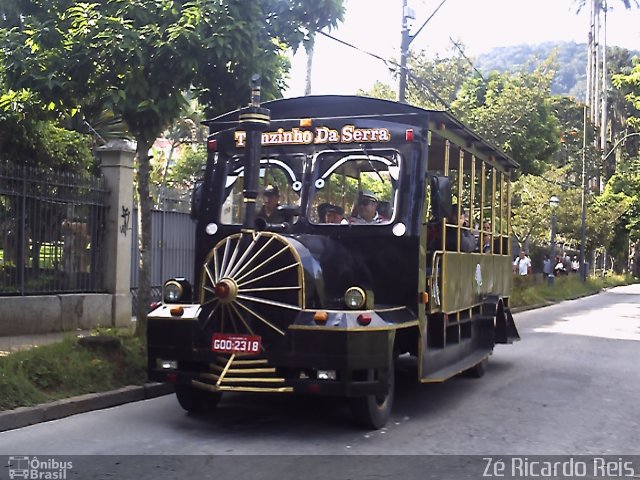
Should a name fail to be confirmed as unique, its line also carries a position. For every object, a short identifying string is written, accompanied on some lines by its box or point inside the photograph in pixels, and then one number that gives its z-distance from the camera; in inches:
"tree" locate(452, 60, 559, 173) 988.6
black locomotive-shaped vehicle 274.7
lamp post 1256.8
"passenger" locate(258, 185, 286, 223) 328.2
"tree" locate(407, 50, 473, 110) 1220.5
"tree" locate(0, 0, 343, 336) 375.2
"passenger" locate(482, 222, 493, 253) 444.5
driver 320.8
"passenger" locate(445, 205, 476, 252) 363.0
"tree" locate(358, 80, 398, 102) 1333.7
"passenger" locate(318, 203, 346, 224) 322.0
